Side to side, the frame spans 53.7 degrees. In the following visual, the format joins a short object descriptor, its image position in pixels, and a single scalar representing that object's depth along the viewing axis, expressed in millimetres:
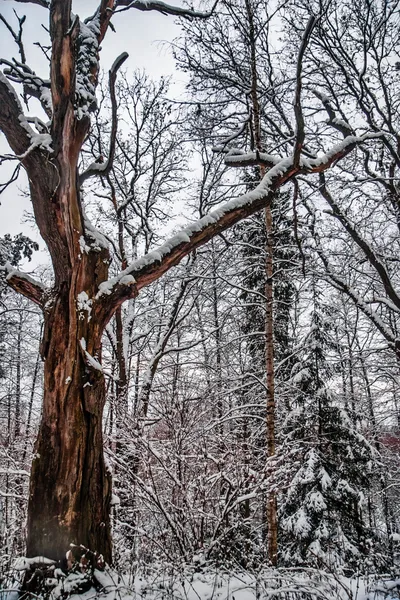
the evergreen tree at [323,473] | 8981
